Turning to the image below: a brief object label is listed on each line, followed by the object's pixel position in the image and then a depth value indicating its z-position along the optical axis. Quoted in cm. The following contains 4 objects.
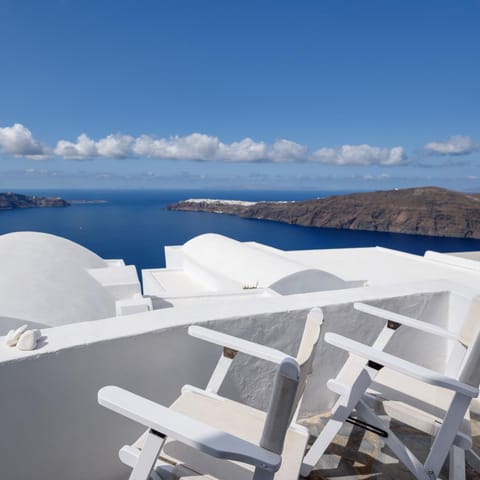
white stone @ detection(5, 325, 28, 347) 172
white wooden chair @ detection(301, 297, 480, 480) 164
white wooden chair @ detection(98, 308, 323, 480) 112
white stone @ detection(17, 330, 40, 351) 167
